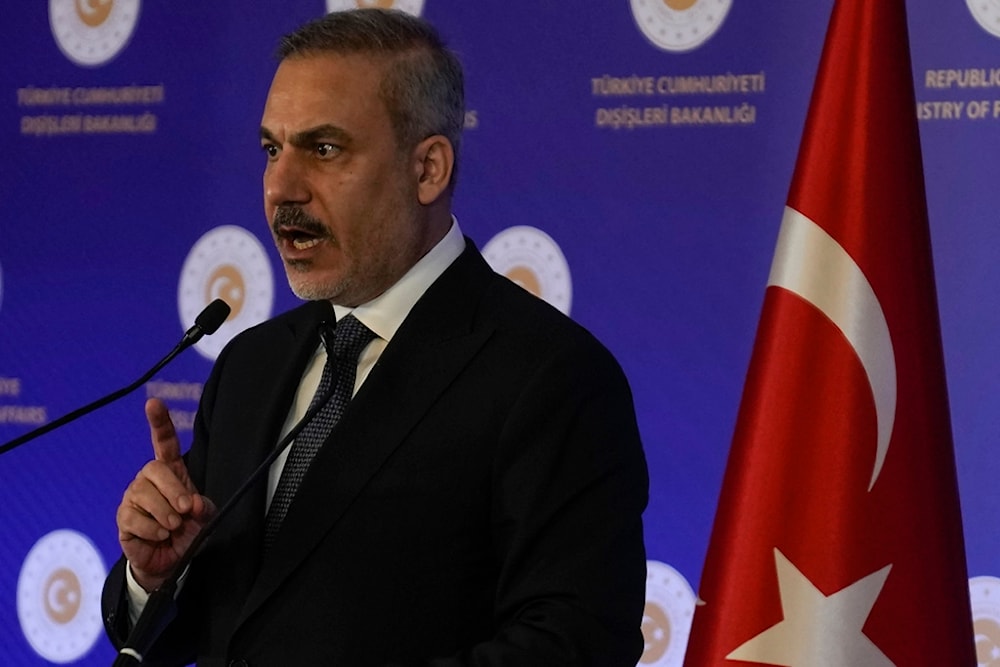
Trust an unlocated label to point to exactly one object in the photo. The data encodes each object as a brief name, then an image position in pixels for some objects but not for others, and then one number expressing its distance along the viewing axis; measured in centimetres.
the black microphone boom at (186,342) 348
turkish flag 380
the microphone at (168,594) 339
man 350
